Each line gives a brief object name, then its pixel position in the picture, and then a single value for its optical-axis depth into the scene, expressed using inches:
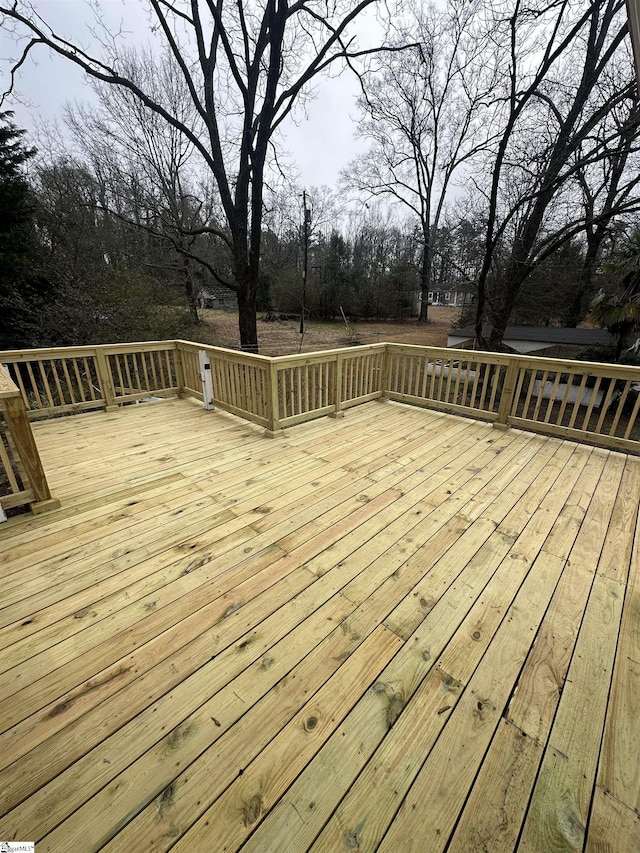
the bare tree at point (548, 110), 248.8
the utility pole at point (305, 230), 619.4
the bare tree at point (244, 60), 238.7
